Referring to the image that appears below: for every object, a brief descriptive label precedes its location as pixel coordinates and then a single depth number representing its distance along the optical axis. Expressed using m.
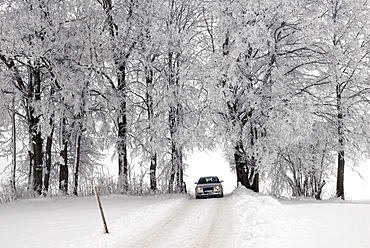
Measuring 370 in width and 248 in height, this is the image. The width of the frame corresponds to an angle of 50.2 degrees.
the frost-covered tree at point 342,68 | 21.45
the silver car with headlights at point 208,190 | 24.08
